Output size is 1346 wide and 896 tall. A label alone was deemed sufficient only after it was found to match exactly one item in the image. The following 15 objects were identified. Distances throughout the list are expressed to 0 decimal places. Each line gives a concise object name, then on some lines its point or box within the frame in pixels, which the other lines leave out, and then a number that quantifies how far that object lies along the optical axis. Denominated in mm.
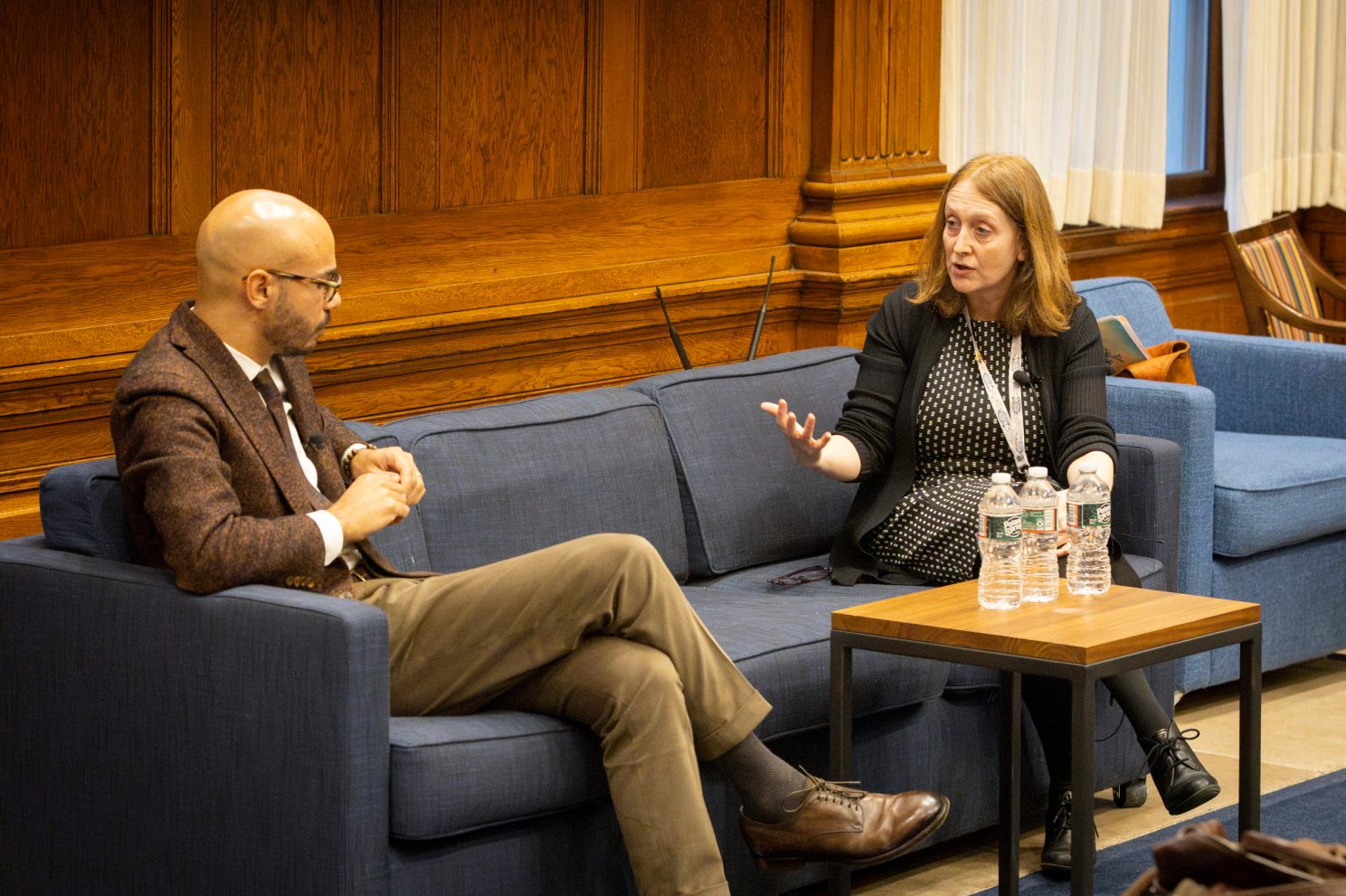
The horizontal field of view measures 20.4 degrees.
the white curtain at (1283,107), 12420
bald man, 5252
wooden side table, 5348
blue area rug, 6506
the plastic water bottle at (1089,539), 6146
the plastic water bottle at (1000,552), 5918
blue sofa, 5131
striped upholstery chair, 11009
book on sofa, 8693
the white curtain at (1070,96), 10674
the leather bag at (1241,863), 3538
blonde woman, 6940
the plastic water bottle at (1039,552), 5922
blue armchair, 8116
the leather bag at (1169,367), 8665
